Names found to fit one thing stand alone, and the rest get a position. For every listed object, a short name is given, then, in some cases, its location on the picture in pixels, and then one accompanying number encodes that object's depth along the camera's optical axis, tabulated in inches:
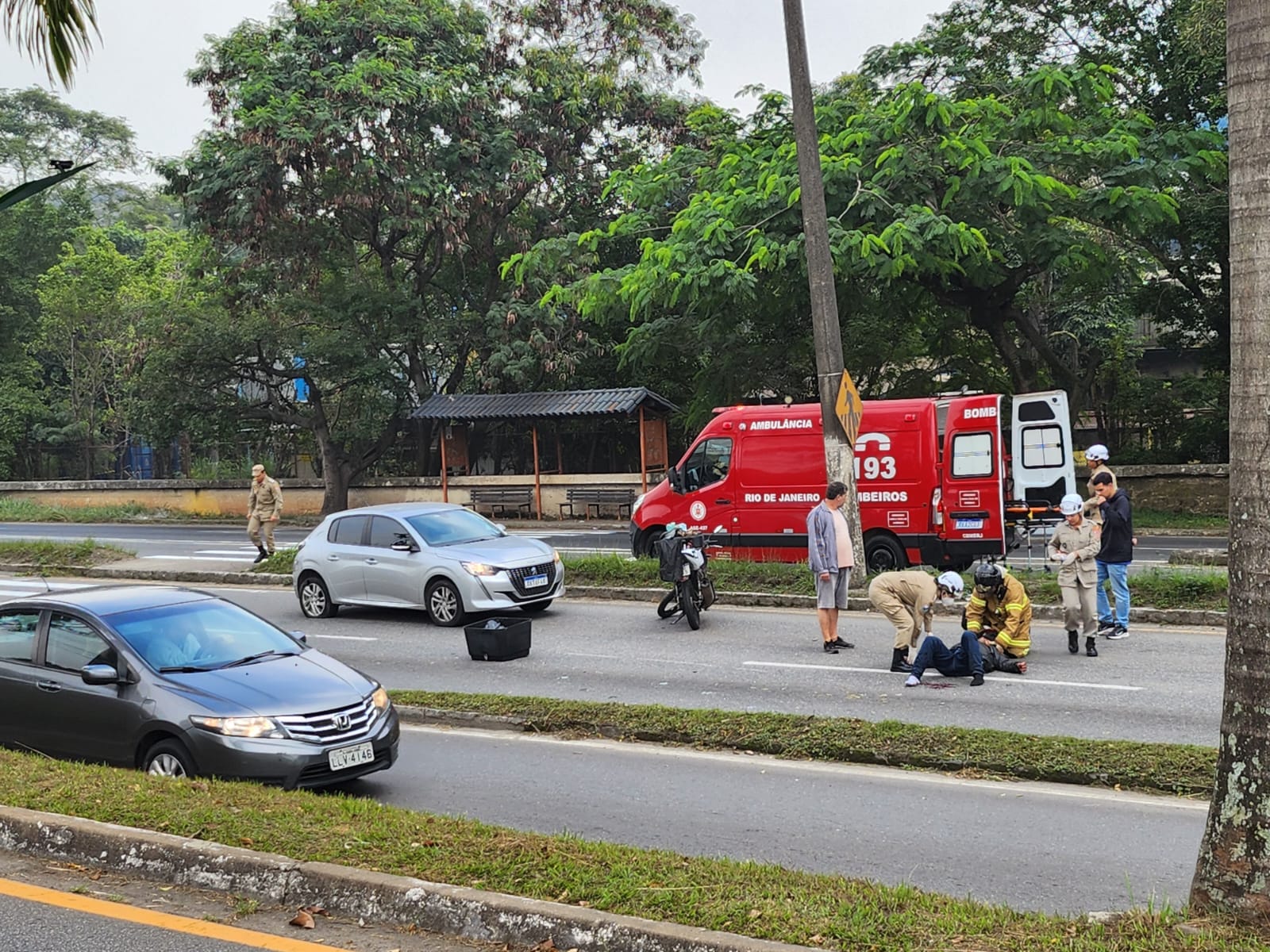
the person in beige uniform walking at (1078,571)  479.8
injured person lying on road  432.1
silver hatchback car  594.5
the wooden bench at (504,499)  1305.4
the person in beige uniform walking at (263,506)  845.8
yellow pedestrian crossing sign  613.6
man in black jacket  502.3
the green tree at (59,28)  293.6
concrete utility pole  614.5
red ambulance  649.6
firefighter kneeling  440.5
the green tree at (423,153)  1191.6
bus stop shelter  1225.4
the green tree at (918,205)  800.3
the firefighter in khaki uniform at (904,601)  451.5
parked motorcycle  568.4
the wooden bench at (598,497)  1241.4
